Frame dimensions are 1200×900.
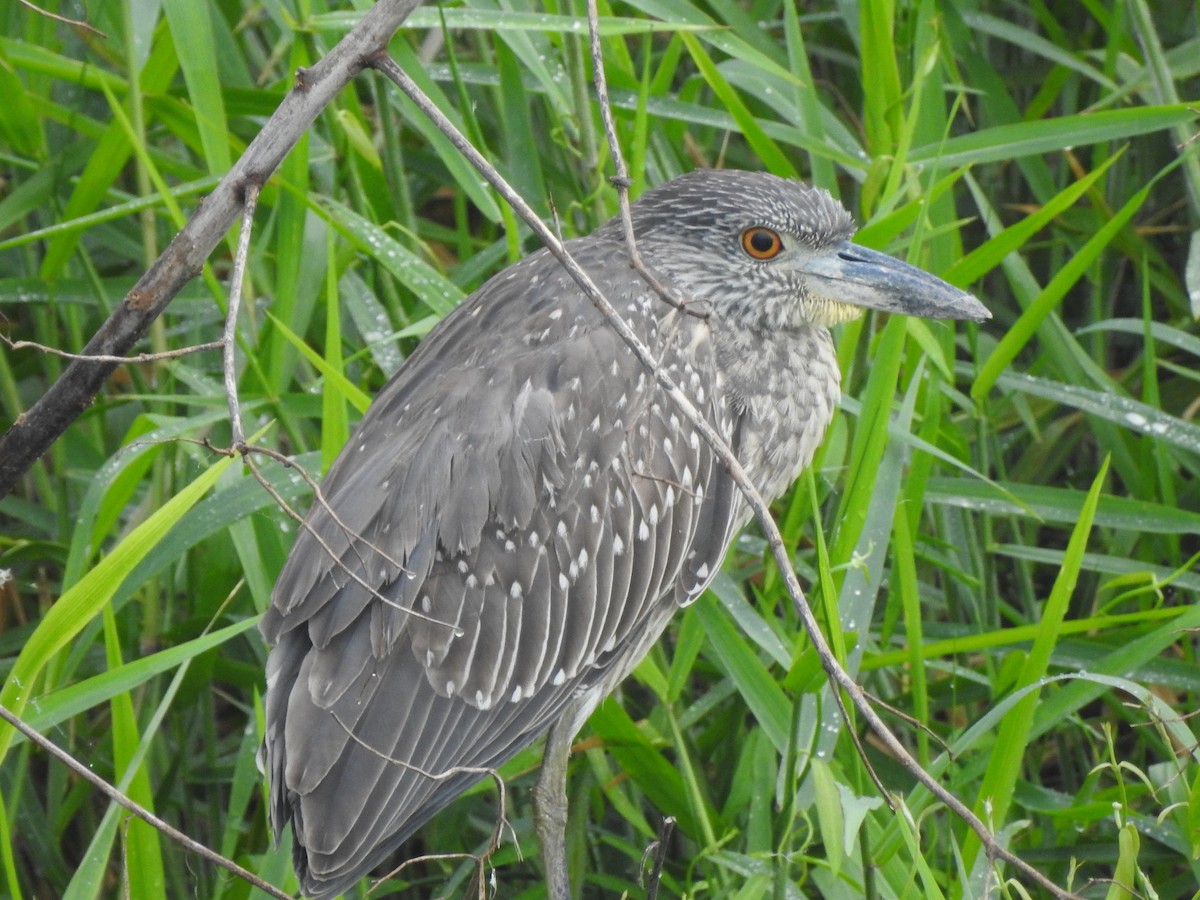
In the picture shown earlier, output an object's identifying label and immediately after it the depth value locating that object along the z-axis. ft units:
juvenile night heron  31.41
